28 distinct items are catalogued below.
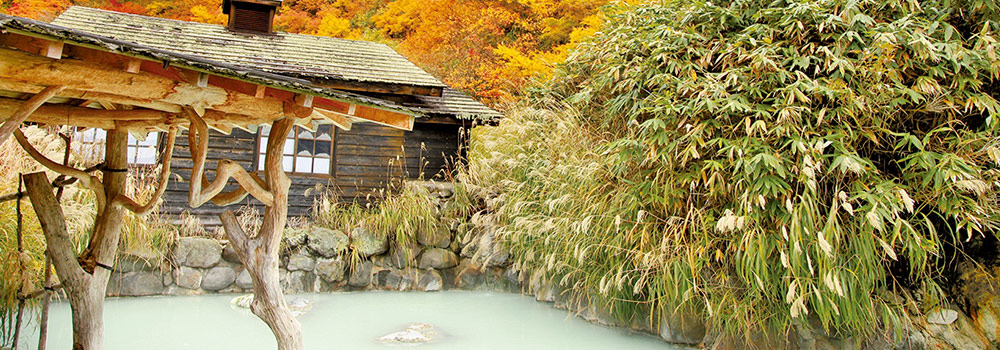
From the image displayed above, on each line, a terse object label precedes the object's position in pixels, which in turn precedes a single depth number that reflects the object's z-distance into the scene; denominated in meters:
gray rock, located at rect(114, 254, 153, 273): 6.58
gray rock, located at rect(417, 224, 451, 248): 7.75
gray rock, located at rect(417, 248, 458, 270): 7.78
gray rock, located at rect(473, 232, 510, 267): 7.37
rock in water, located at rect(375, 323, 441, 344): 5.33
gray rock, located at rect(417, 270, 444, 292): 7.70
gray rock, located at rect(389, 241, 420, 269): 7.59
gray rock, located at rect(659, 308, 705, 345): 5.31
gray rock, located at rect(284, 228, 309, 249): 7.20
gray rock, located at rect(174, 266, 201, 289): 6.88
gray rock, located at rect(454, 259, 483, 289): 7.84
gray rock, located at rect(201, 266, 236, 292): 7.01
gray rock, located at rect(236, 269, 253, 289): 7.14
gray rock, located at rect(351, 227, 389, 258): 7.45
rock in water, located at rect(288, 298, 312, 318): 6.24
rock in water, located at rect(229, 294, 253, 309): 6.45
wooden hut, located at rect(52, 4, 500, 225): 8.16
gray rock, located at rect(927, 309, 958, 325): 4.20
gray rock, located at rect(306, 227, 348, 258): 7.26
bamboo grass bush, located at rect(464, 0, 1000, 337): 4.05
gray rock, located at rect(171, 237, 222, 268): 6.87
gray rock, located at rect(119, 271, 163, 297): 6.65
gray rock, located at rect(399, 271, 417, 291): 7.65
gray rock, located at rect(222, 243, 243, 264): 7.10
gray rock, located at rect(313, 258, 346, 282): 7.29
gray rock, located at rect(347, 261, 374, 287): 7.46
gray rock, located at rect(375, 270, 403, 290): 7.62
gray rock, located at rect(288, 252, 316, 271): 7.19
